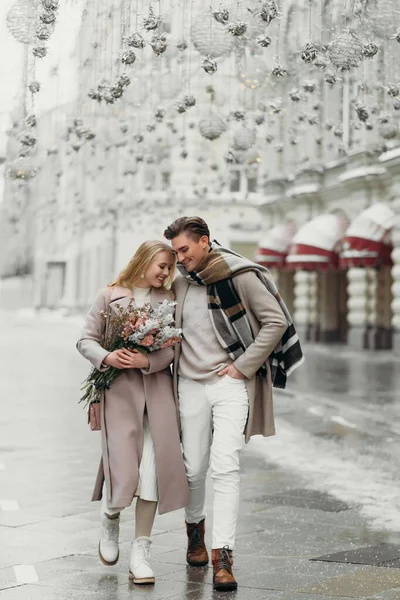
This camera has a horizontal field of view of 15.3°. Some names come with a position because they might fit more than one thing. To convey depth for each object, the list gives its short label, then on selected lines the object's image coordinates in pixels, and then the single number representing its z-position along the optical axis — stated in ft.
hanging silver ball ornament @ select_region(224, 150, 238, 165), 50.29
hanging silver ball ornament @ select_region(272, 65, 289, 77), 37.70
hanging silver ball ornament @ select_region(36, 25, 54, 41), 35.27
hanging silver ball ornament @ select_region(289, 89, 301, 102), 45.46
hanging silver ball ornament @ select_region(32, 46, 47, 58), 36.23
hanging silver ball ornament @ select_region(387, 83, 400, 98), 45.78
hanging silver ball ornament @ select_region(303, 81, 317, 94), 42.86
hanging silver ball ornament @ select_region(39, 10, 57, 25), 33.89
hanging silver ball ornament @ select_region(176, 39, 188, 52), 46.71
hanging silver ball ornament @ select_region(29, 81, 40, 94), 39.63
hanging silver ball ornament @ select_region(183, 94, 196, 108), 43.73
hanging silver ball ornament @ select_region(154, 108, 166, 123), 53.44
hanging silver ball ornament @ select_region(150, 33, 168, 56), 37.26
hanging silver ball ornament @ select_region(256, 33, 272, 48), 36.17
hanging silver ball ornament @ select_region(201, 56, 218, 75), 39.34
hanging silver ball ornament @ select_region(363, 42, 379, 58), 37.99
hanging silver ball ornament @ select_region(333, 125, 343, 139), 51.42
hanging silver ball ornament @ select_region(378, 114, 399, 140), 57.76
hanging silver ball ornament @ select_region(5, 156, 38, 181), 46.87
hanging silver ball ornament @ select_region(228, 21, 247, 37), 35.01
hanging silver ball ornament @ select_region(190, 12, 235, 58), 42.64
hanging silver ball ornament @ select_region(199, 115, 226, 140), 50.01
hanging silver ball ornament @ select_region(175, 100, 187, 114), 44.88
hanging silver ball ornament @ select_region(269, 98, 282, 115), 48.99
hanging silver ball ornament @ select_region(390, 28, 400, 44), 38.65
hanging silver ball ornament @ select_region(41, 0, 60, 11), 33.83
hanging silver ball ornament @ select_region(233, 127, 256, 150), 53.02
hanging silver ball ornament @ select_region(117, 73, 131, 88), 40.11
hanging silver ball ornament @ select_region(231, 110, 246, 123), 49.08
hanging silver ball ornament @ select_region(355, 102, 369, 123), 44.27
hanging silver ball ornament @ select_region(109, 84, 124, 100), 40.40
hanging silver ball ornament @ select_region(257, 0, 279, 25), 34.37
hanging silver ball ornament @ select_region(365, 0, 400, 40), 42.35
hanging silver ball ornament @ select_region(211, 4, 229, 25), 34.47
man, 25.18
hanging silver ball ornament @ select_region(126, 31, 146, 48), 35.37
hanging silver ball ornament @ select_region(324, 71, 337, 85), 41.71
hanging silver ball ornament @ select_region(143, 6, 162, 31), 34.69
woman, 24.95
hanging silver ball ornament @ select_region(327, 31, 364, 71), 37.61
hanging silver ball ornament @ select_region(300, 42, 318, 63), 36.94
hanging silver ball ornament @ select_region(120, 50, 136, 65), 36.29
